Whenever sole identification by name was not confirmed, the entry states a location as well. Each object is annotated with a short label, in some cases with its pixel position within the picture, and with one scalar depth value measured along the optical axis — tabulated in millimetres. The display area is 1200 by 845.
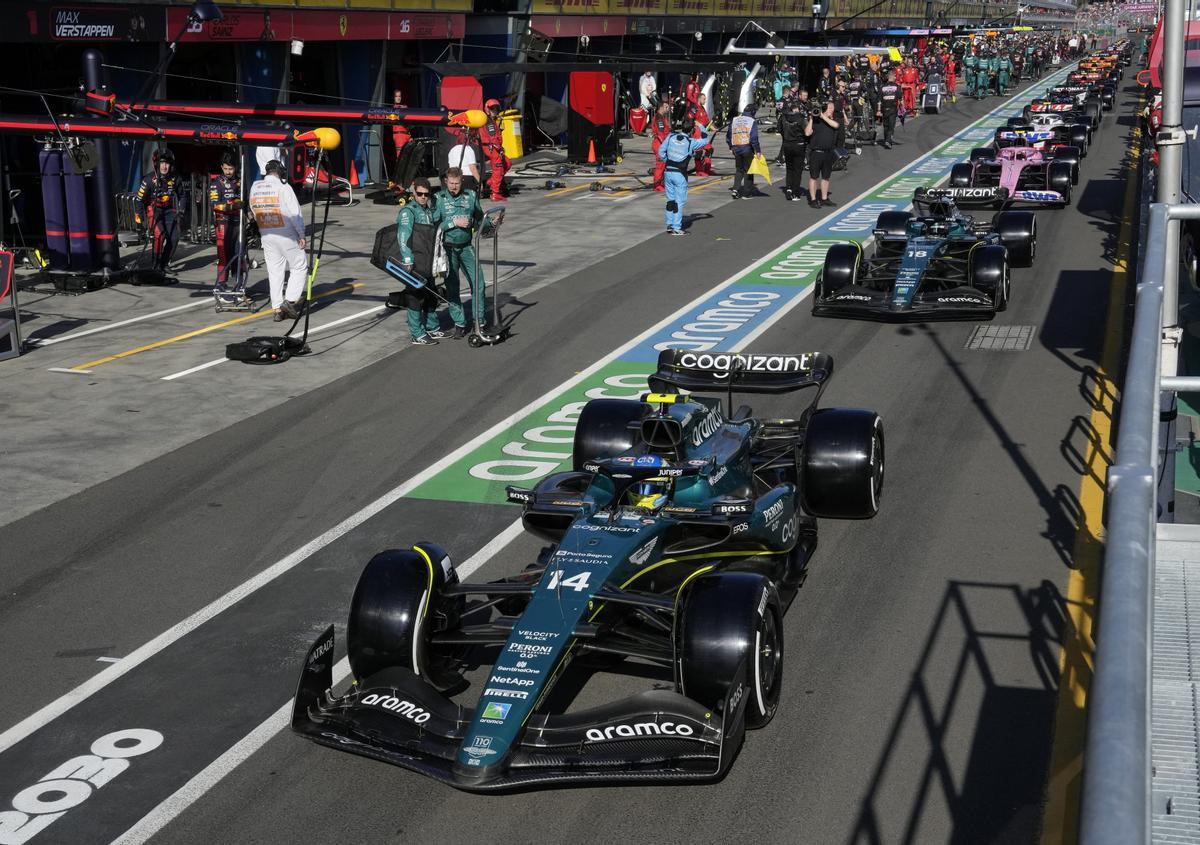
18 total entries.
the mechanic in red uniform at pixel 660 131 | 28609
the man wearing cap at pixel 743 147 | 26578
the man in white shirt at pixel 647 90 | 41188
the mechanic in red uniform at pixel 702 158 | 31000
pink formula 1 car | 23938
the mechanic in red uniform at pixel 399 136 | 28170
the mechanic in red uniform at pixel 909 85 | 45781
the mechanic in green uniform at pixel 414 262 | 15062
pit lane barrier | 1960
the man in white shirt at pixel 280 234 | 15914
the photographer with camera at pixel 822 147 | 24406
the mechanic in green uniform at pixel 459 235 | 15289
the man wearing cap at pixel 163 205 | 18969
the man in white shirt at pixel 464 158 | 22047
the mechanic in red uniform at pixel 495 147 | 26391
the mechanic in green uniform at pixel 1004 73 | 56391
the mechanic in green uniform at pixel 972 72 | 54125
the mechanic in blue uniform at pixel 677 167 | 21734
